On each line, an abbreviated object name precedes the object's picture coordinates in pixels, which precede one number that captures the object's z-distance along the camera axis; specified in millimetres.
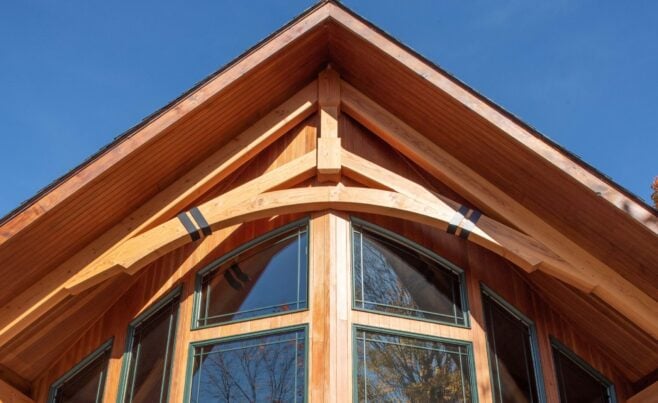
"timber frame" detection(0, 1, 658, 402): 7438
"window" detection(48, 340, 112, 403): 8289
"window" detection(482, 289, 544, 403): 7840
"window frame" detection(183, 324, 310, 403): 7379
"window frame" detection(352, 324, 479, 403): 7281
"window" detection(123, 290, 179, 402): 7855
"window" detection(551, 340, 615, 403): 8359
